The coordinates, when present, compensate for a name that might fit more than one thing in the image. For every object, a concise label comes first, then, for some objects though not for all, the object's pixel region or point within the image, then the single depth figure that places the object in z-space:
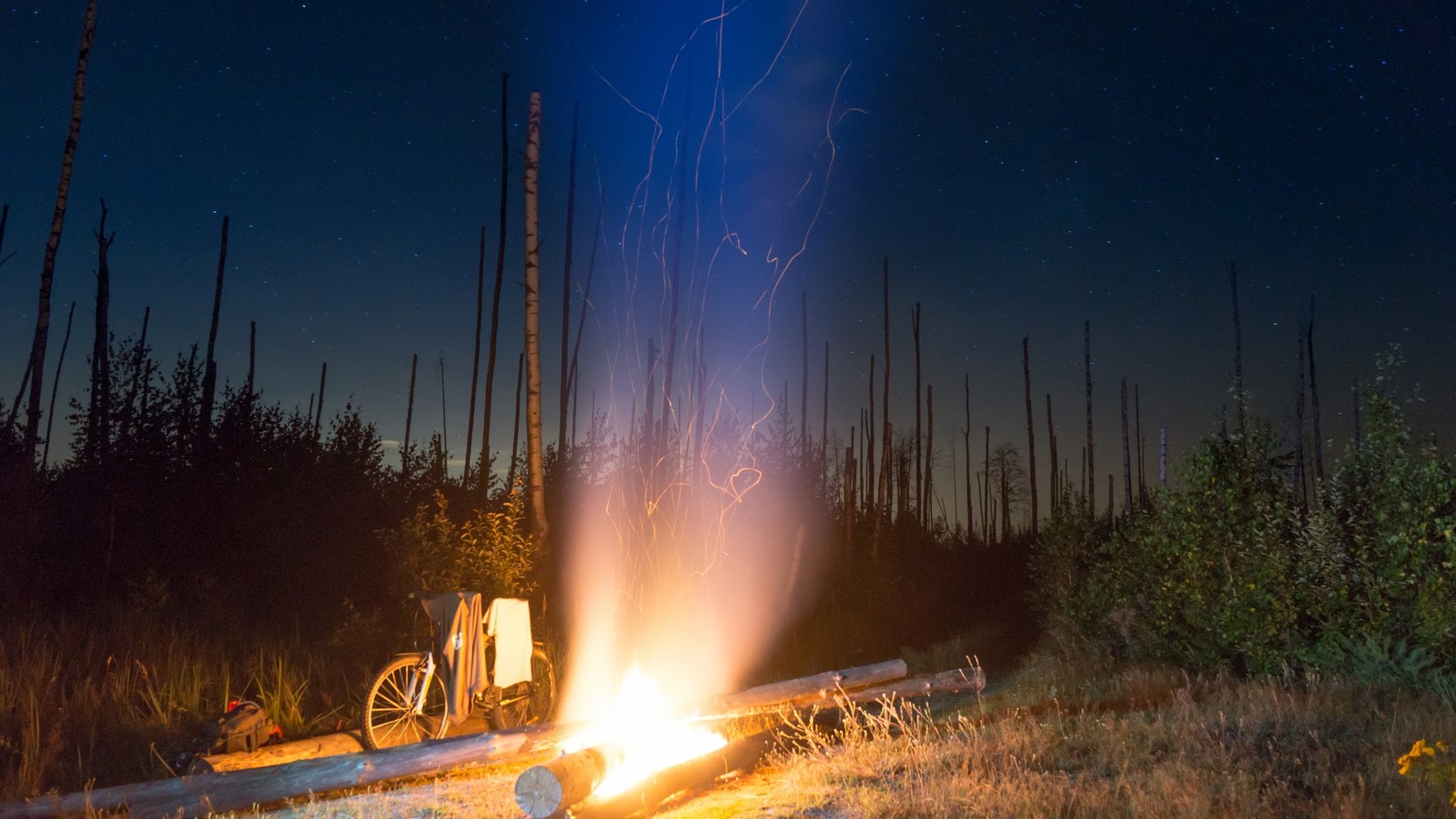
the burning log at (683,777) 5.61
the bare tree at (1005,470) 55.03
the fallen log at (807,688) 9.22
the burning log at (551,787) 5.41
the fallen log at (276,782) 5.66
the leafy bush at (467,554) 10.73
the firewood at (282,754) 6.70
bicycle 7.70
